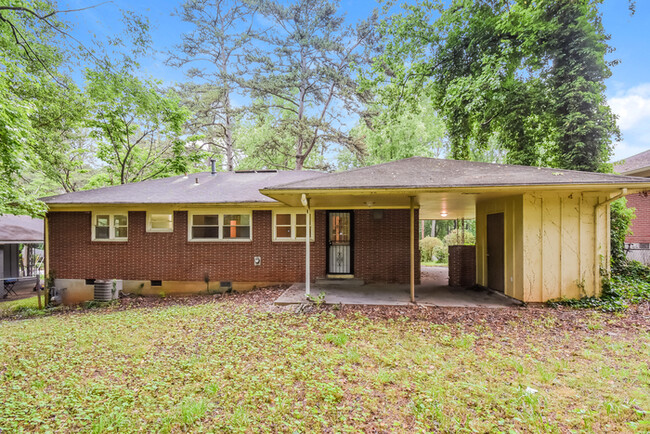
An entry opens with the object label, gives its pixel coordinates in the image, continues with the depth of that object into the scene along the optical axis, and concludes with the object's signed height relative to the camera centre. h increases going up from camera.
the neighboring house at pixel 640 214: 13.05 +0.39
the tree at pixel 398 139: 19.69 +5.74
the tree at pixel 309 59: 17.69 +10.13
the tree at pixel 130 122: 12.31 +5.03
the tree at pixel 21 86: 6.55 +4.93
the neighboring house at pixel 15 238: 11.98 -0.62
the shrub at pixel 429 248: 18.00 -1.57
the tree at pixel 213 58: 18.17 +10.79
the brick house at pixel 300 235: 6.34 -0.34
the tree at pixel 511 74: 8.53 +5.51
